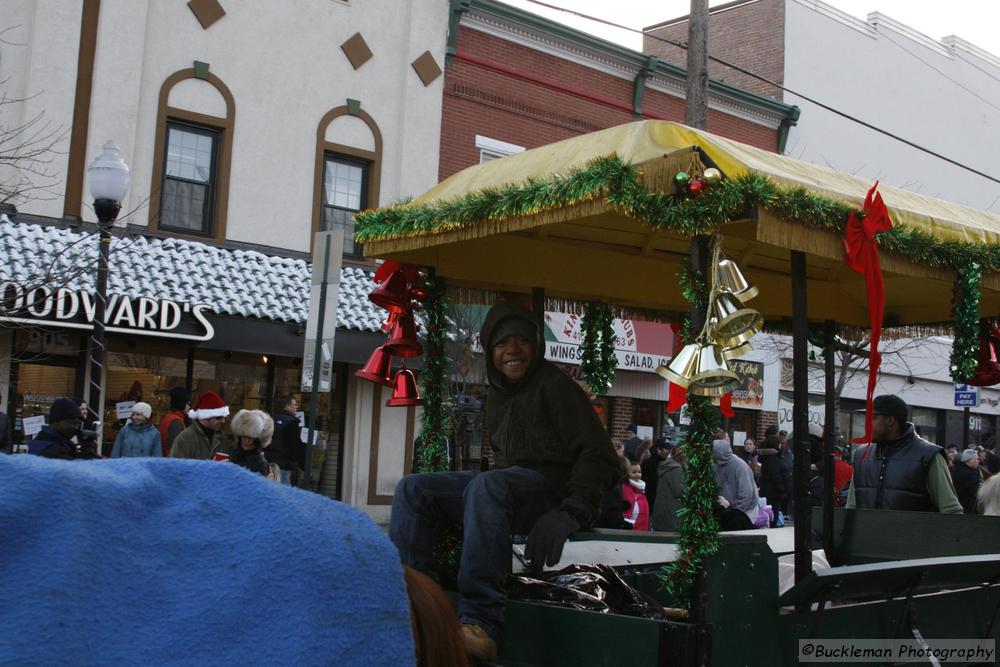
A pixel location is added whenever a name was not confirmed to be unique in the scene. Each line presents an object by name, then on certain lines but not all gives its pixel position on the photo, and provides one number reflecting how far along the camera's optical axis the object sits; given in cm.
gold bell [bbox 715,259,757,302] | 398
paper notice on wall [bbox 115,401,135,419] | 1231
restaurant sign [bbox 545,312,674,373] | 1861
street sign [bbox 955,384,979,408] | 1522
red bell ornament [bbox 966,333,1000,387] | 634
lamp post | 909
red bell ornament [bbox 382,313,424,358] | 575
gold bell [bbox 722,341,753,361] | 402
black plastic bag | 430
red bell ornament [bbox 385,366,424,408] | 598
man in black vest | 609
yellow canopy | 403
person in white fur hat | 831
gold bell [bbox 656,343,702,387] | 385
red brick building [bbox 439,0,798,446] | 1752
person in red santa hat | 844
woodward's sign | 1245
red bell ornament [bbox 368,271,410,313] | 550
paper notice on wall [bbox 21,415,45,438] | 900
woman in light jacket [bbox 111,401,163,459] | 1048
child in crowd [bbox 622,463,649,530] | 1111
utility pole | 1227
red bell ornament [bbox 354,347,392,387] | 599
